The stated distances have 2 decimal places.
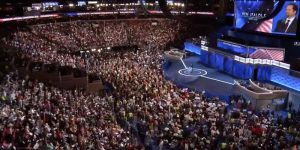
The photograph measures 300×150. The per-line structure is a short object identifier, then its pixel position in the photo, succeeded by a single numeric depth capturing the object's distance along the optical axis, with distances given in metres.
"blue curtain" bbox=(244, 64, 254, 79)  31.88
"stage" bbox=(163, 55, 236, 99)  29.48
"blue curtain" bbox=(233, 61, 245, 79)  32.90
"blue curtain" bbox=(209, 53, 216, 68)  37.50
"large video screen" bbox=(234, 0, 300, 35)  30.11
